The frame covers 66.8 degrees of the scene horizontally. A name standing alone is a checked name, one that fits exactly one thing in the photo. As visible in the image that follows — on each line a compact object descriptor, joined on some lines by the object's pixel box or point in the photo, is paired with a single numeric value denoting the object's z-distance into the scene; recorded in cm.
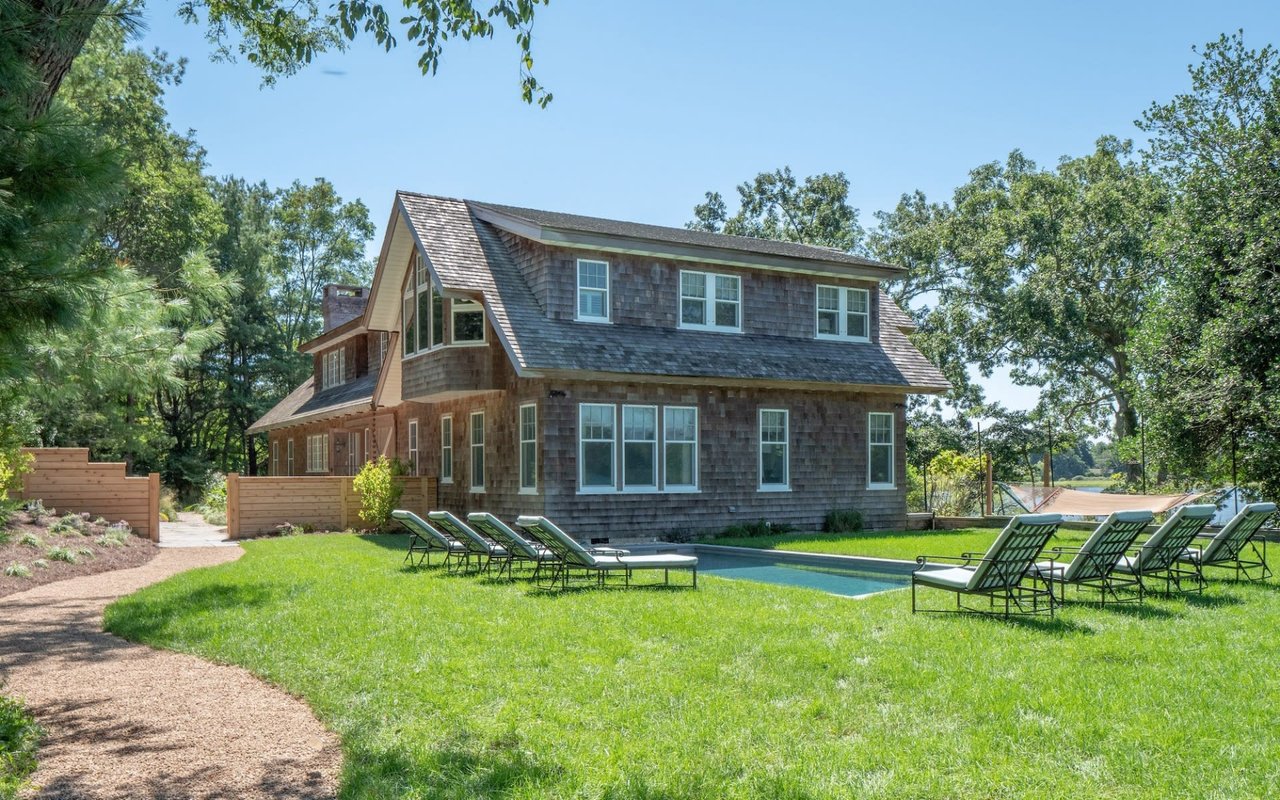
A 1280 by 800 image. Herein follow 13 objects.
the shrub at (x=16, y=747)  471
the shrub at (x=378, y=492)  2200
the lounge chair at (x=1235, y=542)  1188
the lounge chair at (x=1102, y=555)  996
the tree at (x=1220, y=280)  2158
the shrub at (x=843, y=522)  2192
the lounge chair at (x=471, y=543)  1376
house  1897
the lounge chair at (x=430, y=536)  1448
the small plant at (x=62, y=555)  1619
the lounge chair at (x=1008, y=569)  914
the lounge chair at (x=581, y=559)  1199
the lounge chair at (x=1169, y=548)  1064
